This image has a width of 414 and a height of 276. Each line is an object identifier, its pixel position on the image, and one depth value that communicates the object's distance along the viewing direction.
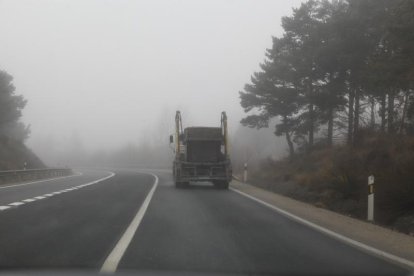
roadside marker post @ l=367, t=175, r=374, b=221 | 15.50
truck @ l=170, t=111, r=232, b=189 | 29.22
